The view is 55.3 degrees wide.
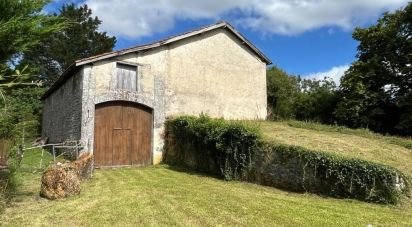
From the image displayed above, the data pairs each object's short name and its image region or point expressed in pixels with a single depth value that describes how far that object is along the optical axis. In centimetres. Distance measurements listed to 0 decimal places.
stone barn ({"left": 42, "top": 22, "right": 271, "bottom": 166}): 1686
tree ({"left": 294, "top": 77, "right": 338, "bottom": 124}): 2856
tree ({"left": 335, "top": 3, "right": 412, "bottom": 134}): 2556
